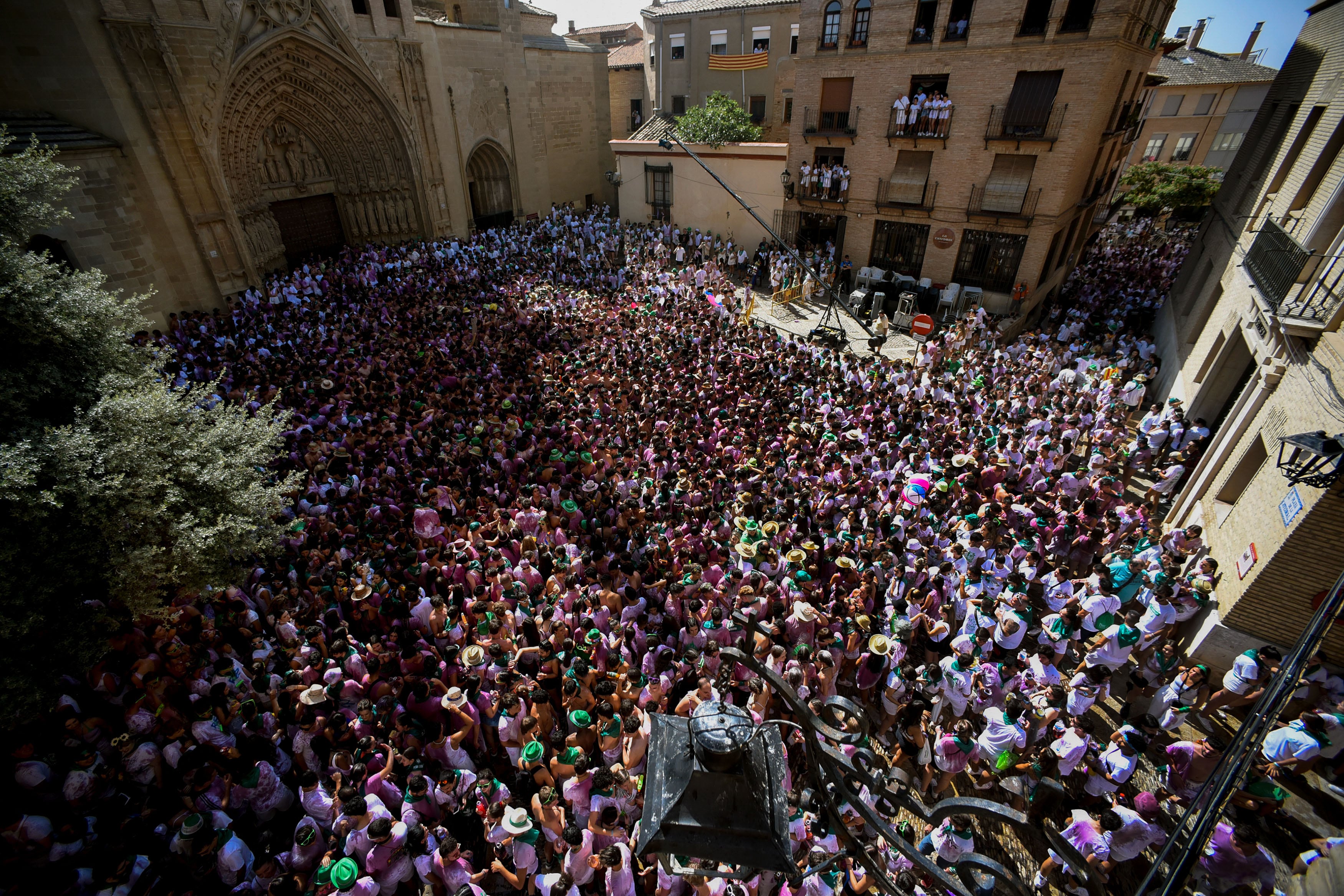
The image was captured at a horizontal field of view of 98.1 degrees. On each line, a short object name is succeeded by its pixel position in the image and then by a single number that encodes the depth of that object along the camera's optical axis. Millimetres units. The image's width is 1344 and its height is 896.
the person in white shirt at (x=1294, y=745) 5312
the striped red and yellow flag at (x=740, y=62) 26109
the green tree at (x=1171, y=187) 27484
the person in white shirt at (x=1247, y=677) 6125
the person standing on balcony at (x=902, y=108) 18406
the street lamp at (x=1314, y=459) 5688
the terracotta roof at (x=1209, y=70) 31984
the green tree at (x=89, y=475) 5344
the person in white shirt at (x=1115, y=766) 5105
